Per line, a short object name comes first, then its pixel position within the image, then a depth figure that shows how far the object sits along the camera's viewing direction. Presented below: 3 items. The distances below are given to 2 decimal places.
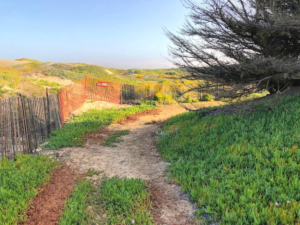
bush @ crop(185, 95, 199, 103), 17.07
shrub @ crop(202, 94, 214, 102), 18.47
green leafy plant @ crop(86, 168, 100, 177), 4.45
